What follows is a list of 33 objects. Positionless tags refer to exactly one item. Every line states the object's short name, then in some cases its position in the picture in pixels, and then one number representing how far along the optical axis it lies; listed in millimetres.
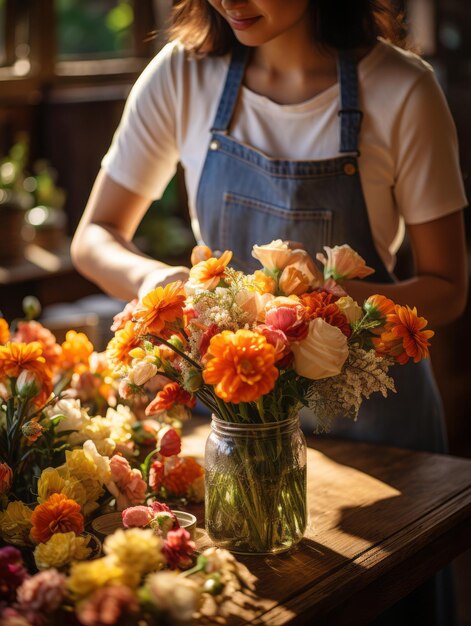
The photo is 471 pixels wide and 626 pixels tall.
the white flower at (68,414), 1616
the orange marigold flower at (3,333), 1687
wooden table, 1427
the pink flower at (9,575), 1310
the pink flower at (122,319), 1508
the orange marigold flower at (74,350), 1848
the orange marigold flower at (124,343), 1476
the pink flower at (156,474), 1635
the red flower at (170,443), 1581
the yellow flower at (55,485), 1479
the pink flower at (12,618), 1222
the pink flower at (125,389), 1483
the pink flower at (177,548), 1378
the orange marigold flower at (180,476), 1633
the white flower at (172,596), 1208
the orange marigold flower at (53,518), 1436
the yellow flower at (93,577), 1233
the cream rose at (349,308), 1446
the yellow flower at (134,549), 1263
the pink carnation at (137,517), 1464
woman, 1954
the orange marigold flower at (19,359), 1541
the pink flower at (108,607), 1194
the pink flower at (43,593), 1255
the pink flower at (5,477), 1498
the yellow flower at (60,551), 1401
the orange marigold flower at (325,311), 1429
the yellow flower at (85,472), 1516
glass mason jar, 1473
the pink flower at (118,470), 1567
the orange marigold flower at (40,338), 1785
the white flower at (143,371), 1443
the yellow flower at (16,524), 1477
